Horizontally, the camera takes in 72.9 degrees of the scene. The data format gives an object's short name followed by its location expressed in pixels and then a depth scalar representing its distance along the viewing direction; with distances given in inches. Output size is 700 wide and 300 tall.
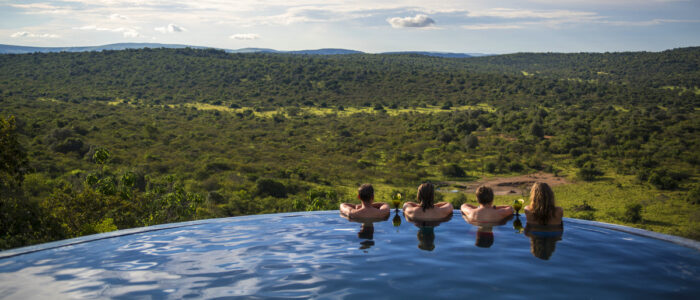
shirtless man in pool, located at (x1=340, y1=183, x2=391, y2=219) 274.4
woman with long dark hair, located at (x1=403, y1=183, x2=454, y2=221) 263.6
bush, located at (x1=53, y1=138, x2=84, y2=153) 1113.4
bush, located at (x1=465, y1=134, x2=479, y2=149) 1393.9
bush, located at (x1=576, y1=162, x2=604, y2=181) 954.1
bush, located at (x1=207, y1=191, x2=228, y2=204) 698.8
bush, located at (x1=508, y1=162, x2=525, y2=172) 1082.7
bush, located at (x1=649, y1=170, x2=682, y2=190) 867.4
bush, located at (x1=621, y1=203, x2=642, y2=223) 652.1
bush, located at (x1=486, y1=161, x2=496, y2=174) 1072.0
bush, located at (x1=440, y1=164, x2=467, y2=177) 1043.9
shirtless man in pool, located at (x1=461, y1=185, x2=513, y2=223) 259.0
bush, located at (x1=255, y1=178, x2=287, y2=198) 813.9
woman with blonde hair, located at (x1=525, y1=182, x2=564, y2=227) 234.4
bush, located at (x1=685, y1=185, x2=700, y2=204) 751.1
